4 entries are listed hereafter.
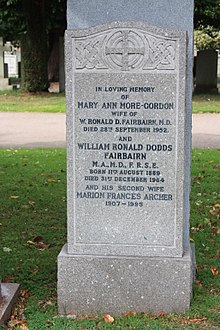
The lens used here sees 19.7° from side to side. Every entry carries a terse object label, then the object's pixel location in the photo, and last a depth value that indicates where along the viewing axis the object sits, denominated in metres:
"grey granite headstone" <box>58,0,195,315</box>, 4.32
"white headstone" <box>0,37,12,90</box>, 23.80
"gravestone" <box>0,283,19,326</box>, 4.41
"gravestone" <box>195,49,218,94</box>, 22.19
